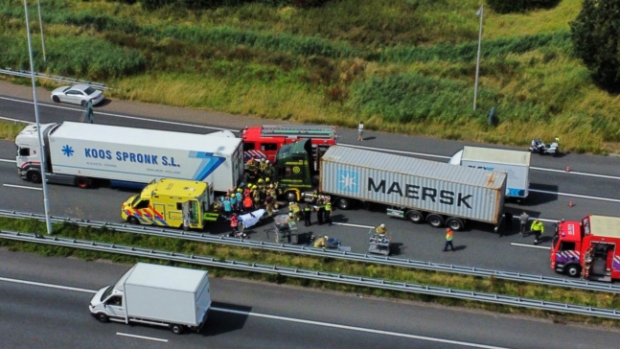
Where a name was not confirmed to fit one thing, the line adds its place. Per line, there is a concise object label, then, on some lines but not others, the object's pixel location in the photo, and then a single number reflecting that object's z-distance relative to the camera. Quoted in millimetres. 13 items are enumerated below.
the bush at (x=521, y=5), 66500
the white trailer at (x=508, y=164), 37812
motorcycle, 44688
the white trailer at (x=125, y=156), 37594
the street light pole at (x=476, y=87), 48938
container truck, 35188
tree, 49125
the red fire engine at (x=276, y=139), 40719
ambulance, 35031
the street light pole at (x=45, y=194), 33719
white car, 51250
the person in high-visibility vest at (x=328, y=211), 36250
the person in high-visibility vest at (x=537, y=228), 34831
